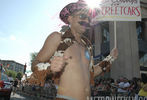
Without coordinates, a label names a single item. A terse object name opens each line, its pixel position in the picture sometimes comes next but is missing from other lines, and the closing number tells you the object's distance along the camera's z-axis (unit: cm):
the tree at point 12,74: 12528
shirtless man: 177
